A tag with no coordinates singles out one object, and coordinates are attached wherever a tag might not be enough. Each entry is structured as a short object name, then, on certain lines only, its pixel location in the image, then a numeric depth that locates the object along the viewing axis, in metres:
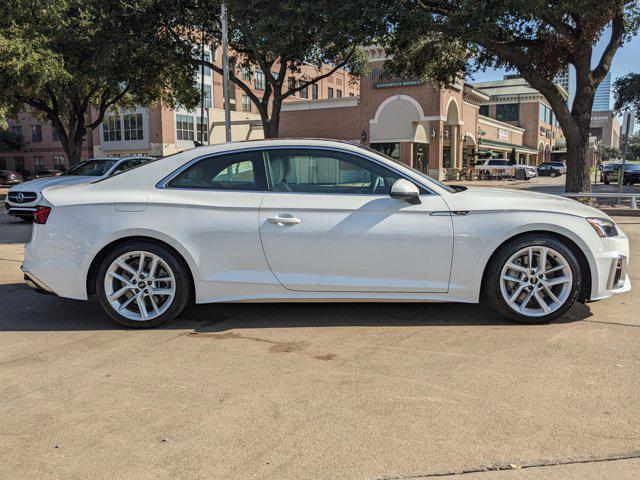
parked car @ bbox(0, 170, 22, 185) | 41.79
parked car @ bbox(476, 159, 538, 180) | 44.62
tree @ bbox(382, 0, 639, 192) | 12.73
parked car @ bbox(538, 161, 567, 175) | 53.17
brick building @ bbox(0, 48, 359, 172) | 51.47
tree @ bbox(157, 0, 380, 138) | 13.63
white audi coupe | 4.59
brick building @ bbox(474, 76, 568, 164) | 76.44
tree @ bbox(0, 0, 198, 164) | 17.80
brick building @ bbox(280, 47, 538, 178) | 42.34
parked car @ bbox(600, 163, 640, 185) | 34.09
